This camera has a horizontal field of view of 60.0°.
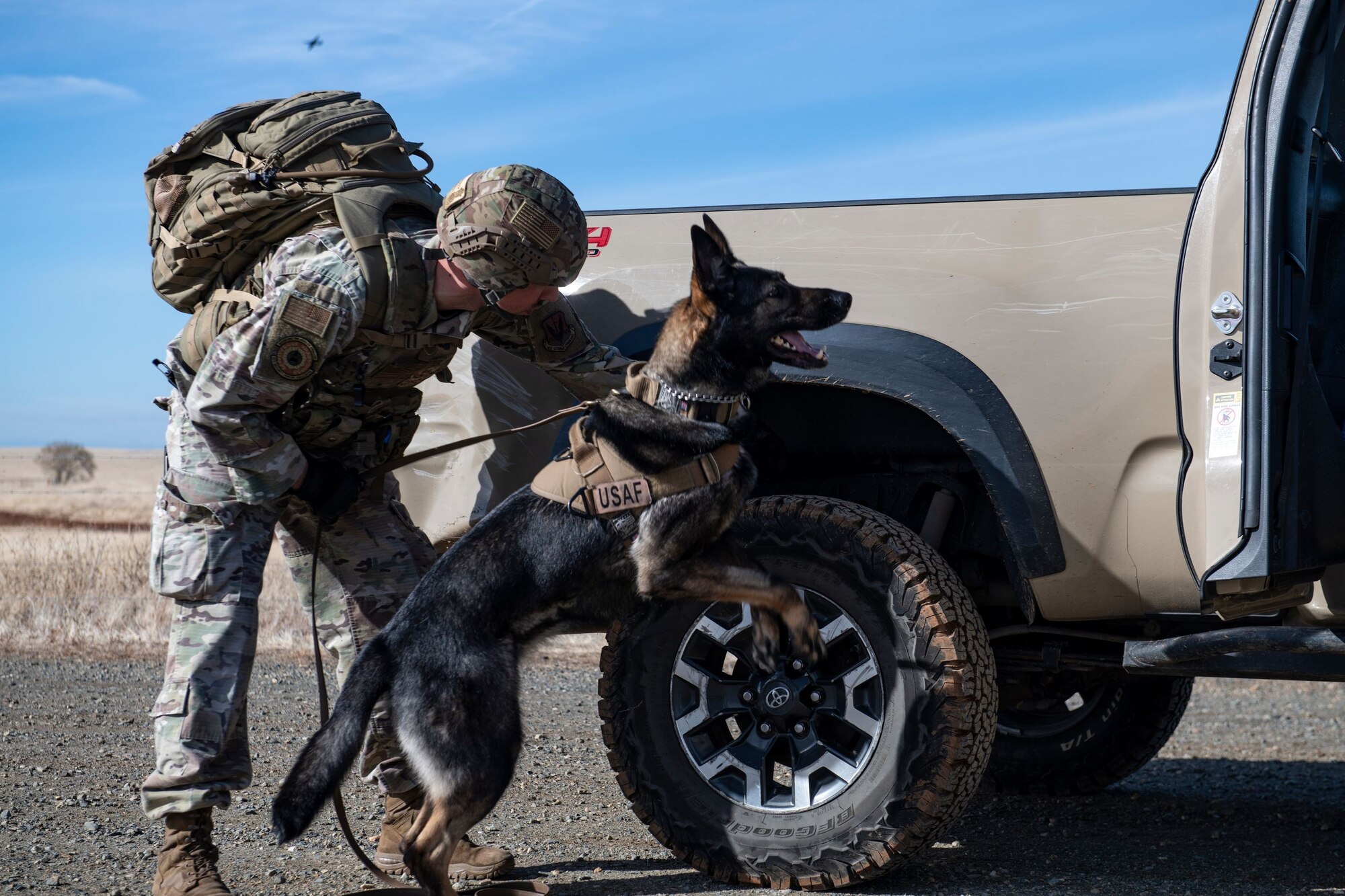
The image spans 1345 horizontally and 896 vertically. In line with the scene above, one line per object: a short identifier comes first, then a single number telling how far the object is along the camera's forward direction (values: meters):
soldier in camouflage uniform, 3.18
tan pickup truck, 2.86
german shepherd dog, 3.02
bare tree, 47.66
